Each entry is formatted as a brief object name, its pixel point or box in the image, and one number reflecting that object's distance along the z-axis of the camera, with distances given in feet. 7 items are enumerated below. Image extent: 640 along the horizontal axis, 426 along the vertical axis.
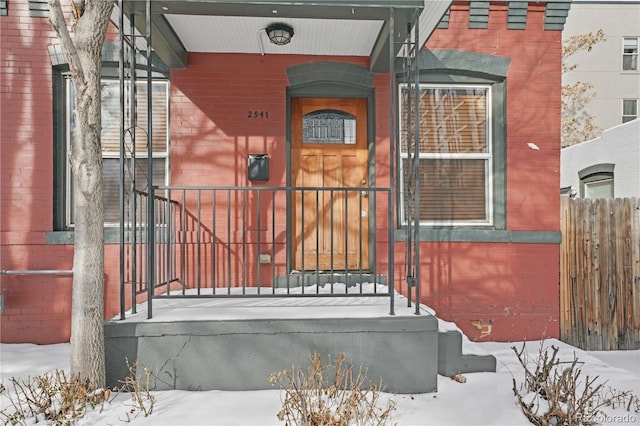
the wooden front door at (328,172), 15.38
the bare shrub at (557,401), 8.14
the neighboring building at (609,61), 51.88
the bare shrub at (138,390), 8.64
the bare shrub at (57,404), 8.32
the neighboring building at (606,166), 26.30
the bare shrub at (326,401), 7.80
